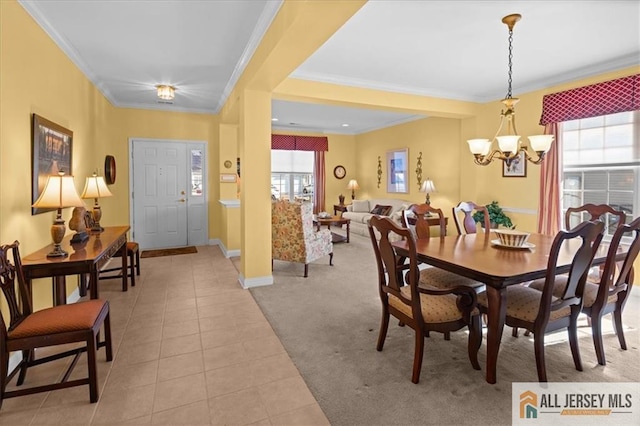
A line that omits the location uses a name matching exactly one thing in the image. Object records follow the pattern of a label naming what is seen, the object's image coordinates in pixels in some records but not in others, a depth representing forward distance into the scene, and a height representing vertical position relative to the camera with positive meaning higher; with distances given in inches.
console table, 91.7 -17.3
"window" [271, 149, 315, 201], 343.9 +27.4
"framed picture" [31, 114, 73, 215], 106.1 +17.1
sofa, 292.4 -8.8
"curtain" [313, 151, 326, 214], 353.1 +19.1
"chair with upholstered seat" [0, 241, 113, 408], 71.5 -28.0
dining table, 77.7 -16.0
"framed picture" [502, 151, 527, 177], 189.2 +18.3
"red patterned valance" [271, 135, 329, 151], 331.3 +58.0
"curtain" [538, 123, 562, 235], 170.4 +7.6
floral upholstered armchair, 177.6 -18.2
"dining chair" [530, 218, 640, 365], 86.3 -25.5
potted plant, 193.8 -9.9
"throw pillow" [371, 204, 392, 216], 295.1 -8.7
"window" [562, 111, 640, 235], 147.7 +17.5
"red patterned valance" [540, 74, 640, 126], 140.6 +44.9
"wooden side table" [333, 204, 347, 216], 343.6 -8.0
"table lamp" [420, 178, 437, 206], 254.8 +9.9
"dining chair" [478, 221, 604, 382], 76.2 -25.7
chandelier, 109.9 +19.4
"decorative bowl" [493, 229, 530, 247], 104.3 -11.8
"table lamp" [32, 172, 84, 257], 95.3 +0.5
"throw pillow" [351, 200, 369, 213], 331.0 -6.7
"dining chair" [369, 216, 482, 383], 81.8 -26.7
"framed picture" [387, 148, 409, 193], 293.3 +26.7
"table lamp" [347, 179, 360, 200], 350.3 +15.7
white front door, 232.8 +4.7
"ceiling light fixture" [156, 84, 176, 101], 181.5 +59.1
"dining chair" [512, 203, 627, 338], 105.9 -7.4
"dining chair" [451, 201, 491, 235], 136.3 -7.6
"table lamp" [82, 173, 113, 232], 146.0 +3.4
